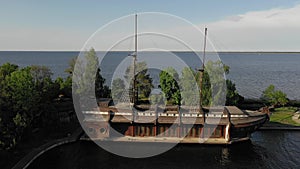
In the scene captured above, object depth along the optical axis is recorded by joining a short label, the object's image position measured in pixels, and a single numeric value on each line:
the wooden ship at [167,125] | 39.50
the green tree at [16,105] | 30.56
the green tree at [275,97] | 60.11
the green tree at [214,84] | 49.72
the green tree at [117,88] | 57.36
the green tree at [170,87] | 54.47
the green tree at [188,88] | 50.62
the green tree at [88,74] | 52.84
